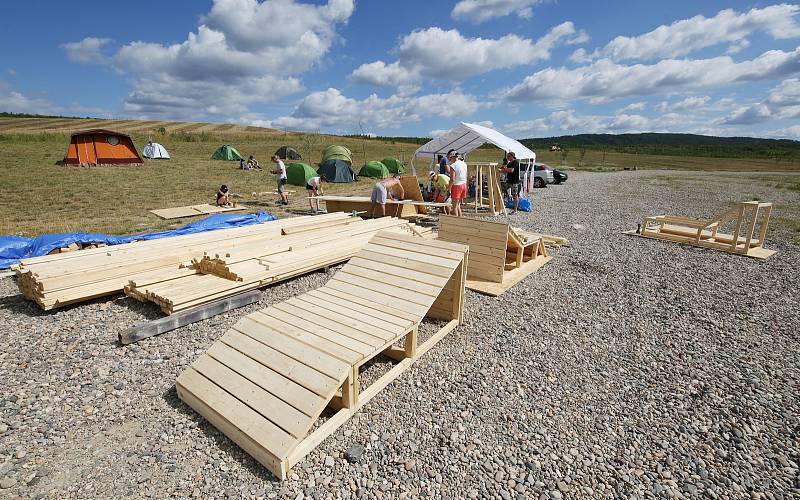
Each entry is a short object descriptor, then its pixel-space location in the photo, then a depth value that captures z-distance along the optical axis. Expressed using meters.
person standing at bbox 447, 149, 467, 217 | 11.28
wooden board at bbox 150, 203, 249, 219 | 12.34
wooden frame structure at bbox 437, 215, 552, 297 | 6.77
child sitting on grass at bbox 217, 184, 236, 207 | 13.70
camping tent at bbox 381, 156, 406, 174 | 26.72
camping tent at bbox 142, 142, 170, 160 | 30.28
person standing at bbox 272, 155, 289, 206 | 15.12
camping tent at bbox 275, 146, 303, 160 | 34.91
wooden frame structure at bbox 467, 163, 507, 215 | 13.10
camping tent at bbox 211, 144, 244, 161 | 33.22
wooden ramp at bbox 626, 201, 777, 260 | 9.18
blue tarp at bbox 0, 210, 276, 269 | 7.38
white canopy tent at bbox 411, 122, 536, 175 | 15.89
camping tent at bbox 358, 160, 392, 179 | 25.70
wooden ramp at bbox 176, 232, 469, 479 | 3.10
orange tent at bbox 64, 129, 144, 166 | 23.22
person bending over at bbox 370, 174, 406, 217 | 11.70
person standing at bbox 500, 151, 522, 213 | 15.19
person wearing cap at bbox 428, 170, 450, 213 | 14.04
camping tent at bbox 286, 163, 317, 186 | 21.25
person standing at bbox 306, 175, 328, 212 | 13.90
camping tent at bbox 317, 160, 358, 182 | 22.97
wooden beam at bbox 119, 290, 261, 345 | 4.70
